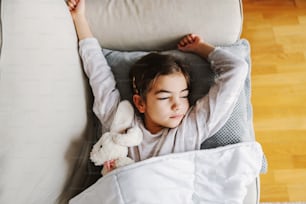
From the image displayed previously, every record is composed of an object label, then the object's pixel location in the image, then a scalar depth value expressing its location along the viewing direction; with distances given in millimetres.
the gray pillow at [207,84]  1047
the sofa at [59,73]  869
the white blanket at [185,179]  917
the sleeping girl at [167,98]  1018
